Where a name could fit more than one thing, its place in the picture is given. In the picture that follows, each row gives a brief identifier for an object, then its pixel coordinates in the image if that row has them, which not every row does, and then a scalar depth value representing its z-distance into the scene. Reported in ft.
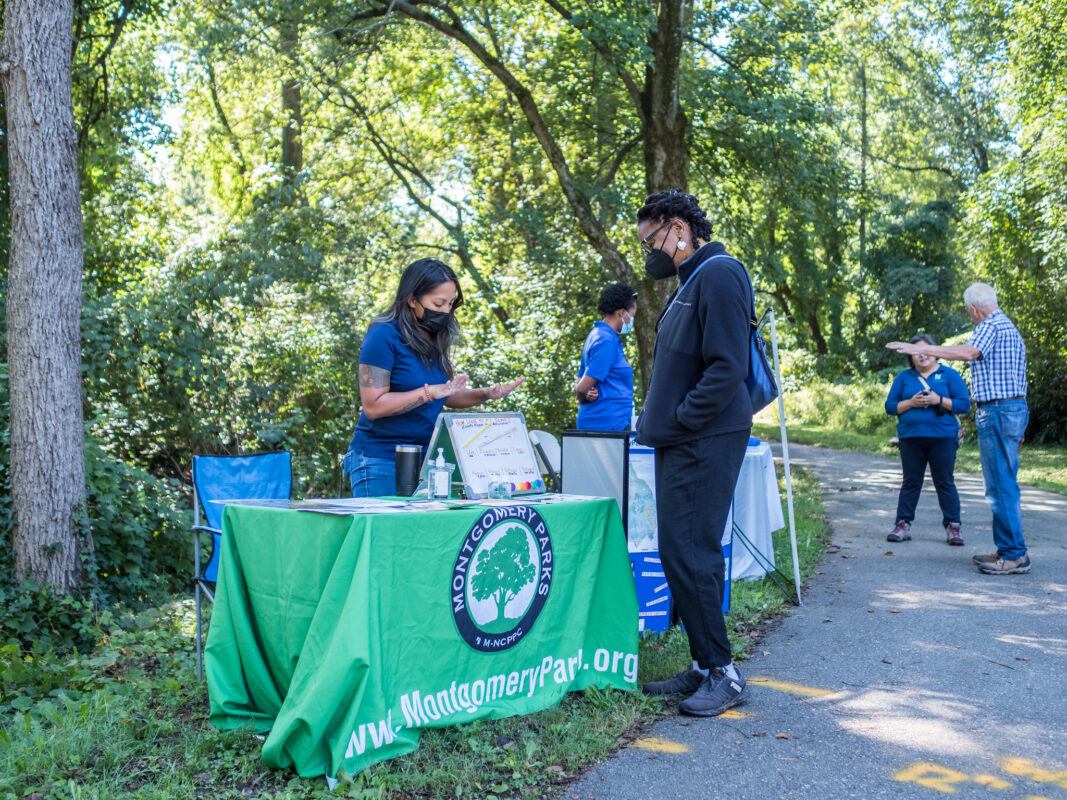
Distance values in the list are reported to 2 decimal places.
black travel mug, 14.37
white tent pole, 17.89
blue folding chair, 15.60
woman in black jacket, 12.22
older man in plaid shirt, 21.04
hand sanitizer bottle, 13.42
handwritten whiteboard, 13.79
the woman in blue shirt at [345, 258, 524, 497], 14.25
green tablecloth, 10.52
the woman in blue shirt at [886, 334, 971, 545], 25.70
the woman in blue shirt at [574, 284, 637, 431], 21.07
